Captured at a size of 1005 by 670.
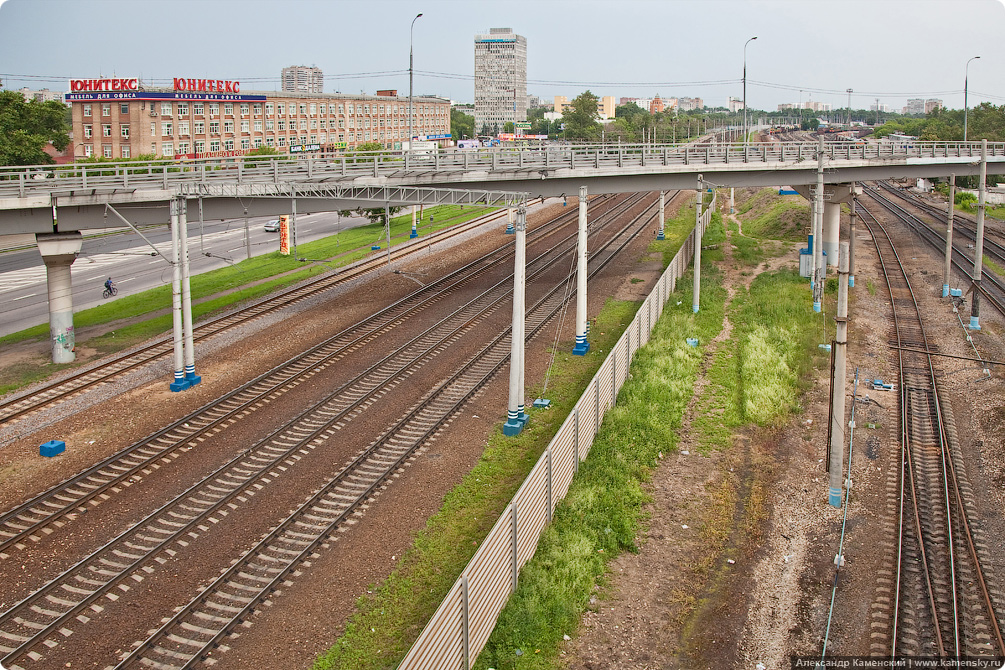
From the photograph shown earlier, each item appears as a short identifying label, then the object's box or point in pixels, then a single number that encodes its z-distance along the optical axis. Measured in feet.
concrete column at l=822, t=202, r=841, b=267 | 138.51
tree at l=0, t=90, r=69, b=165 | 197.98
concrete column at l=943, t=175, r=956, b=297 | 108.27
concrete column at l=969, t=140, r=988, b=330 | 95.09
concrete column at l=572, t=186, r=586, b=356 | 79.05
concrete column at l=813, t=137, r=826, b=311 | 100.48
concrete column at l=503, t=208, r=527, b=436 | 60.95
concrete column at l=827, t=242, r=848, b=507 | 52.40
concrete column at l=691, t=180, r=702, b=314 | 101.24
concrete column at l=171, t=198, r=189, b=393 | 74.79
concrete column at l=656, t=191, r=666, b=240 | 159.43
